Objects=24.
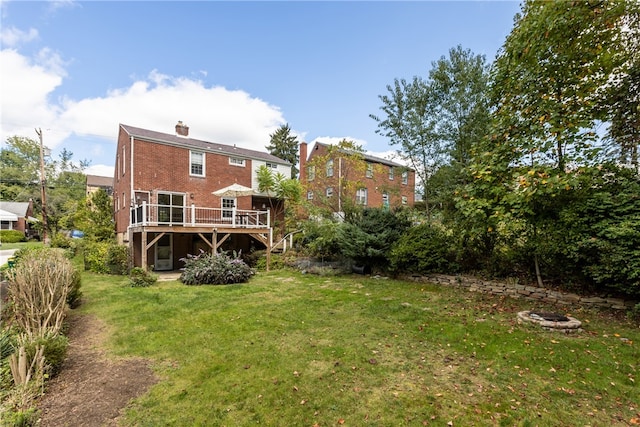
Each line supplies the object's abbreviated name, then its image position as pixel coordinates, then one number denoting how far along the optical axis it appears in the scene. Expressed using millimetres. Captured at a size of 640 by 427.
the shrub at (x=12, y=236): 27425
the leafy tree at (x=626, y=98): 5953
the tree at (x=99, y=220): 15891
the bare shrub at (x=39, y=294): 4785
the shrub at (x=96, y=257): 12695
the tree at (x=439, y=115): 9735
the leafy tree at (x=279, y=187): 17844
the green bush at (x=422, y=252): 9516
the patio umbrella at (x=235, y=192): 14578
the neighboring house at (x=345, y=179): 12406
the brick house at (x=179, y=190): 13797
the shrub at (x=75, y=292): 6984
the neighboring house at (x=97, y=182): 40141
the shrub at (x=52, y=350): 3711
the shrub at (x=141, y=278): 9797
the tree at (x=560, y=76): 5820
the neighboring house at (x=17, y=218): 30131
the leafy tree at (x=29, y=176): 38312
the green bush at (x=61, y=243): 20544
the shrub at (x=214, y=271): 10078
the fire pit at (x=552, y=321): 5137
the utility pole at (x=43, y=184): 20394
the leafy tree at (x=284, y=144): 41344
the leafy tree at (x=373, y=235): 10641
